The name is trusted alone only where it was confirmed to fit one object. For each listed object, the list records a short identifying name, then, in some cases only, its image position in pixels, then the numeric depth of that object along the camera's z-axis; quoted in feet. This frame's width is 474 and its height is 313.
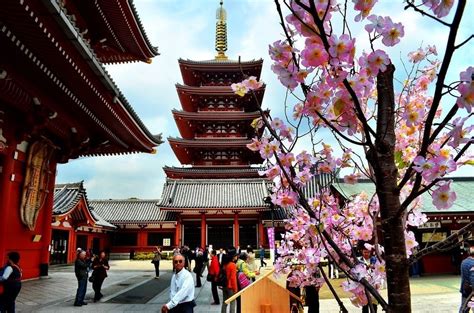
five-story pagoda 106.11
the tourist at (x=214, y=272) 35.73
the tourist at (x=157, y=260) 58.33
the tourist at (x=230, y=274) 28.35
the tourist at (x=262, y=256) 81.17
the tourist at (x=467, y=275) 22.85
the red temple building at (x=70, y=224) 78.59
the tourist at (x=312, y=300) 24.75
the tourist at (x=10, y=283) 22.91
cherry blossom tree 5.46
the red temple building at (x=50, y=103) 23.98
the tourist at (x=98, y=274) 36.52
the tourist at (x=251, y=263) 34.95
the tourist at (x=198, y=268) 51.94
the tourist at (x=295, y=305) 19.72
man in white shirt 18.37
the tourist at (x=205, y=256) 66.64
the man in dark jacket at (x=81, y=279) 33.35
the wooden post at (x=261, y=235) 104.42
